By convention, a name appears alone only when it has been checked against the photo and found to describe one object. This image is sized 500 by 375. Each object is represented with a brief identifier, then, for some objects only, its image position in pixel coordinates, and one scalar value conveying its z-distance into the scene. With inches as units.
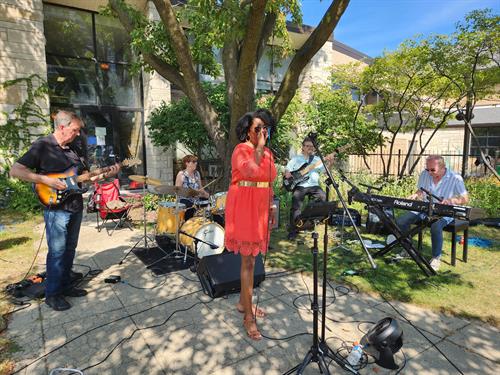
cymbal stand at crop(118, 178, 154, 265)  203.6
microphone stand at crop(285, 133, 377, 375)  101.7
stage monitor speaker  152.1
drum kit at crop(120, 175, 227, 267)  191.7
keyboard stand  177.6
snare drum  221.1
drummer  236.5
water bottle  105.3
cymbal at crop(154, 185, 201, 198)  186.2
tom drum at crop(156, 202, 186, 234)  210.1
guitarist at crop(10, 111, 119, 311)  136.1
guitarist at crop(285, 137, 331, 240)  254.7
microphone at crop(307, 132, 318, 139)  140.9
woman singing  118.0
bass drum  198.7
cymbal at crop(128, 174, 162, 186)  187.8
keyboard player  192.7
